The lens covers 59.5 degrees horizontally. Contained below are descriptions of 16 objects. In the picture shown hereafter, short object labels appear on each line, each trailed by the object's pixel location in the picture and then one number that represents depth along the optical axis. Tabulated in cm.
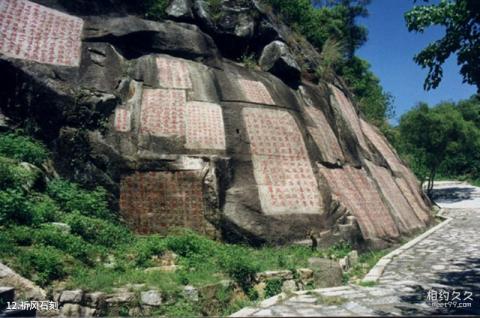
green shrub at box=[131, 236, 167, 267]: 767
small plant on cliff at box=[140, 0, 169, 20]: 1400
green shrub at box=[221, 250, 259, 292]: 720
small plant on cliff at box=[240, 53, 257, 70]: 1430
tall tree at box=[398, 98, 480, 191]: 2966
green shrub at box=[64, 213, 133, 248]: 802
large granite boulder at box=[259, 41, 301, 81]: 1434
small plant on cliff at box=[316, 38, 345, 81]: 1759
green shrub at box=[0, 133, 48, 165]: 918
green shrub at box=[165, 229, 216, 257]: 820
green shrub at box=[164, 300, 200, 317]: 627
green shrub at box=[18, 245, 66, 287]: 621
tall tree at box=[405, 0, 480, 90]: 646
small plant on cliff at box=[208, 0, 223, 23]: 1475
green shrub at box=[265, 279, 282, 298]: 735
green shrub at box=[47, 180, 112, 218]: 887
